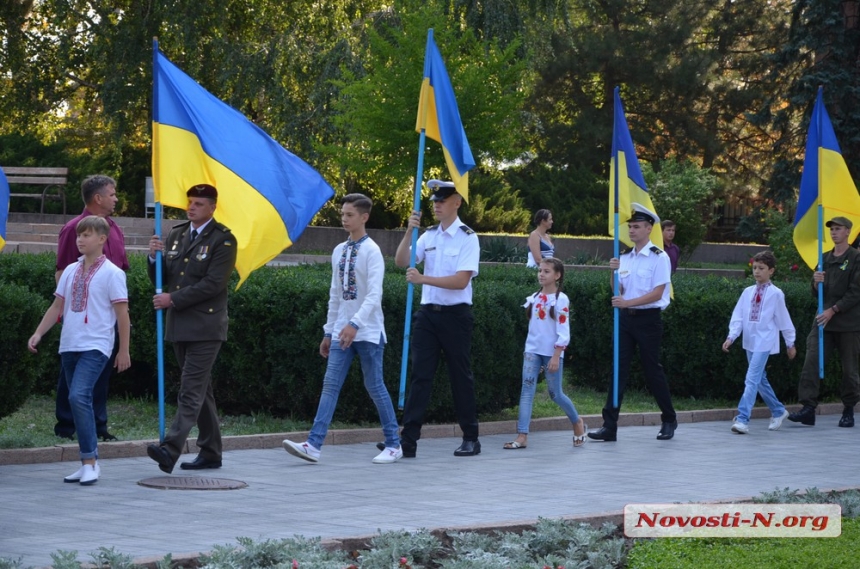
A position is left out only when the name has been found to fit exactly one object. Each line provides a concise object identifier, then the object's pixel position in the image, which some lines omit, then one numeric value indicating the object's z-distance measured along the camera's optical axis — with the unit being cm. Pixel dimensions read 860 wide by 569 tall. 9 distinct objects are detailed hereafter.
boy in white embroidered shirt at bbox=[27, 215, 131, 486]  1465
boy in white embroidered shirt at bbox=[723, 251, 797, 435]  2238
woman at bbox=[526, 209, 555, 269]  2890
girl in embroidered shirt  1927
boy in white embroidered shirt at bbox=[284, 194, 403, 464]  1679
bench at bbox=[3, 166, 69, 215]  5403
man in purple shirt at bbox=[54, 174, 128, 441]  1752
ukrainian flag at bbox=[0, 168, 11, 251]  1544
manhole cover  1466
